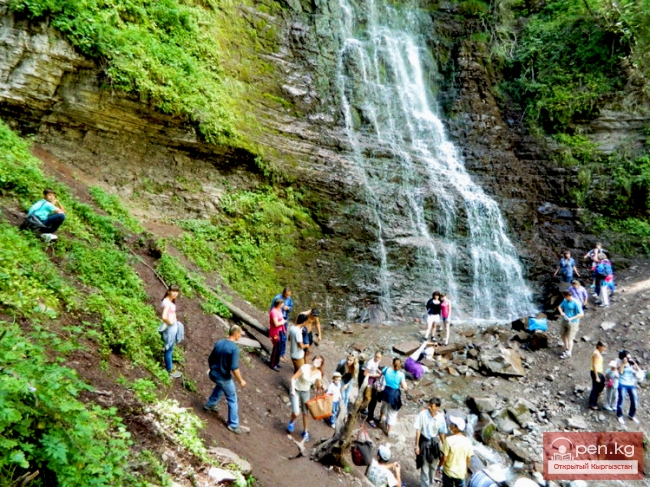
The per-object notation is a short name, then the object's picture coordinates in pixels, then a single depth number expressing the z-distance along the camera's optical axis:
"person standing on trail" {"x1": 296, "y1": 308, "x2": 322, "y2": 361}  8.65
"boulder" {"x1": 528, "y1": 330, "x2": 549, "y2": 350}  11.93
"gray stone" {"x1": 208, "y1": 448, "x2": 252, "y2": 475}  5.05
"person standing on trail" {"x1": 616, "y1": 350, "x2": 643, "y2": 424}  8.92
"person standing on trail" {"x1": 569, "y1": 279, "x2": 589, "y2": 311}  12.04
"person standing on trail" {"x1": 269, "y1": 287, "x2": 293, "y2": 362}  9.21
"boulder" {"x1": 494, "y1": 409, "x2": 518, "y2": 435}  8.97
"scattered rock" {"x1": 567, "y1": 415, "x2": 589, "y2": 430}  8.98
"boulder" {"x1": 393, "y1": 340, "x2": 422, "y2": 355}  11.94
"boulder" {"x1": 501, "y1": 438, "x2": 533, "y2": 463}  8.12
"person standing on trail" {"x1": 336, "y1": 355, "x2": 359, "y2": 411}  8.52
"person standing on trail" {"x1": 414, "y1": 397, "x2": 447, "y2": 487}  6.76
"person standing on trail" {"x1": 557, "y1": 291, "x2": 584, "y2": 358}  11.13
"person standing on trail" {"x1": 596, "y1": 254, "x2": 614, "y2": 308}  12.91
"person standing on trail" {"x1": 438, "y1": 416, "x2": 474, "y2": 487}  6.12
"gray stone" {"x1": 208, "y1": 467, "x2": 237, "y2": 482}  4.53
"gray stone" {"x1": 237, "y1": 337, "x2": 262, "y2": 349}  9.41
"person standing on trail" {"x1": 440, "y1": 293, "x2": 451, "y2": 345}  12.32
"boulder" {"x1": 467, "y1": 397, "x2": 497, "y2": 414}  9.41
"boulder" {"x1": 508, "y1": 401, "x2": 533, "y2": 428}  9.18
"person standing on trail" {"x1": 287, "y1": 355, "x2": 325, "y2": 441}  7.07
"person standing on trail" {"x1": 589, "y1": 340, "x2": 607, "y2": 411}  9.34
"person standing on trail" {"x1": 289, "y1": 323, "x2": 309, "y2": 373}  8.38
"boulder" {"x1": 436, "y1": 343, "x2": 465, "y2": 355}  12.09
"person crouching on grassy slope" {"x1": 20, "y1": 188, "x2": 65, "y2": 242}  6.93
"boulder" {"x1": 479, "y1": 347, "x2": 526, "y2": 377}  11.00
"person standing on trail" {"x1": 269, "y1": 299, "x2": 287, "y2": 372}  8.79
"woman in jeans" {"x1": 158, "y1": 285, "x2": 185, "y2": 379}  6.37
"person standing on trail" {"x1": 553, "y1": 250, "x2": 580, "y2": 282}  14.36
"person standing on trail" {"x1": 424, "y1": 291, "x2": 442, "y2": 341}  12.33
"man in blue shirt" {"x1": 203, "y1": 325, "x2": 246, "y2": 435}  5.98
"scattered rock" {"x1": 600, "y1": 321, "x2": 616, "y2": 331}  11.95
